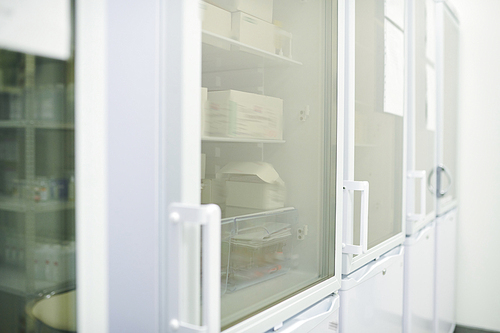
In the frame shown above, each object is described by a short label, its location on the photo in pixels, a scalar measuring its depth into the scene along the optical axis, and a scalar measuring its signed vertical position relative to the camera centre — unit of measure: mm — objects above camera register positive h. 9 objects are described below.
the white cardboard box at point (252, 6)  960 +375
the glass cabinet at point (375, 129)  1371 +108
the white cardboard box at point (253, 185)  989 -80
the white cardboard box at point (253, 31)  1003 +317
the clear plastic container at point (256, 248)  985 -247
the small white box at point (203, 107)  861 +100
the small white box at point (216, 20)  852 +297
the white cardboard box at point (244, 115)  919 +98
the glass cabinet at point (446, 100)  2479 +366
